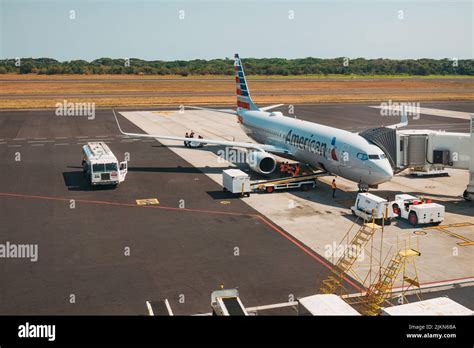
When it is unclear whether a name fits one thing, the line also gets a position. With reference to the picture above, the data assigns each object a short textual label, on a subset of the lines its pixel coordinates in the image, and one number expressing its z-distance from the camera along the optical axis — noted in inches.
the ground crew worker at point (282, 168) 1953.7
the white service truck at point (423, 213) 1389.0
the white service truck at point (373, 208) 1393.9
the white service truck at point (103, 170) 1771.7
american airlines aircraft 1588.3
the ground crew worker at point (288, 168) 1948.8
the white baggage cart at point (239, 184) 1691.7
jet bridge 1652.3
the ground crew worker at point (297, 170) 1947.3
